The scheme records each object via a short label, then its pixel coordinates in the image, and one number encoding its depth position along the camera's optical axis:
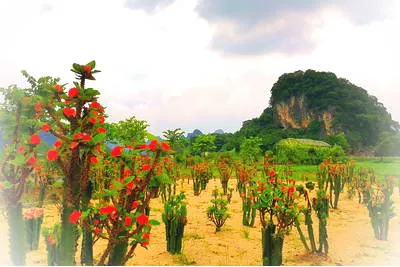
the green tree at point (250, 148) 31.78
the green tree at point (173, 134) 29.12
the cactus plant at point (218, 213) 7.18
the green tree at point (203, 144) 44.38
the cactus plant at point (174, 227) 5.72
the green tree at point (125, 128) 24.69
